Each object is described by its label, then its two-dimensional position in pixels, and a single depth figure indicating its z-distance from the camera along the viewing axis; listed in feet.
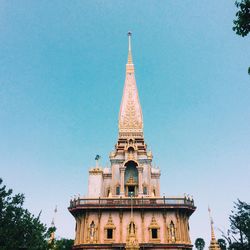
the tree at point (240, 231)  88.42
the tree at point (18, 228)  68.75
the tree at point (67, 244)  181.37
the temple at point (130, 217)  111.65
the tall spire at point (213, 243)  101.35
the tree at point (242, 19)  34.04
